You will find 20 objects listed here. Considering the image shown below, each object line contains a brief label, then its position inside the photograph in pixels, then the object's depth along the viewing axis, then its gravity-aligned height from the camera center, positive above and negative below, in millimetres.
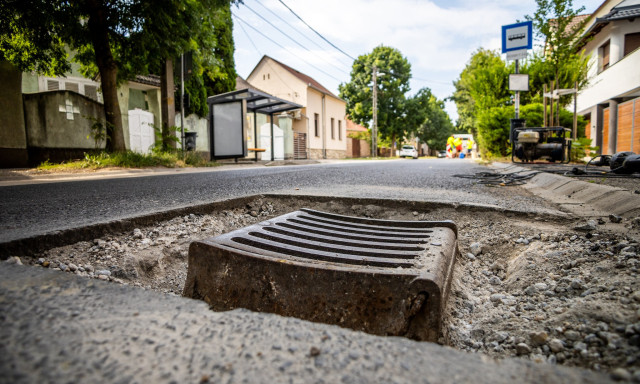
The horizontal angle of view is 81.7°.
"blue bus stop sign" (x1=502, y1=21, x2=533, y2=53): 7863 +2511
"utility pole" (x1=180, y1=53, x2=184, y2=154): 10180 +2166
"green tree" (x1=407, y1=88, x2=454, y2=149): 36031 +4013
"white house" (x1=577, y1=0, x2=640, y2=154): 12125 +2551
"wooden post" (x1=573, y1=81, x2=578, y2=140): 8270 +619
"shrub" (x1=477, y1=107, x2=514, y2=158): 9703 +673
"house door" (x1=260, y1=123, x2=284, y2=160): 18734 +964
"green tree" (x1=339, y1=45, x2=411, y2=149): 35812 +6232
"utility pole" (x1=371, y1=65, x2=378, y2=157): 30136 +3036
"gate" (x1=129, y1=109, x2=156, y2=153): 13828 +1123
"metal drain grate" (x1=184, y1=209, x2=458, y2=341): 1188 -425
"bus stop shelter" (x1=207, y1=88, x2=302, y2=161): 12148 +1078
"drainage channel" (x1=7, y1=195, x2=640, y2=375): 1095 -473
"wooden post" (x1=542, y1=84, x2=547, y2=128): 8156 +1065
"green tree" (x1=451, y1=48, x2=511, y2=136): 11442 +2152
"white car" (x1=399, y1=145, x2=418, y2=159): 34119 +275
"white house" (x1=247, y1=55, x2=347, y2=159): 26219 +4190
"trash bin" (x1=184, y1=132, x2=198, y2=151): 12516 +649
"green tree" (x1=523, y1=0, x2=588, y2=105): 8633 +2603
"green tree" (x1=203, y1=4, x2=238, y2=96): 17766 +4684
